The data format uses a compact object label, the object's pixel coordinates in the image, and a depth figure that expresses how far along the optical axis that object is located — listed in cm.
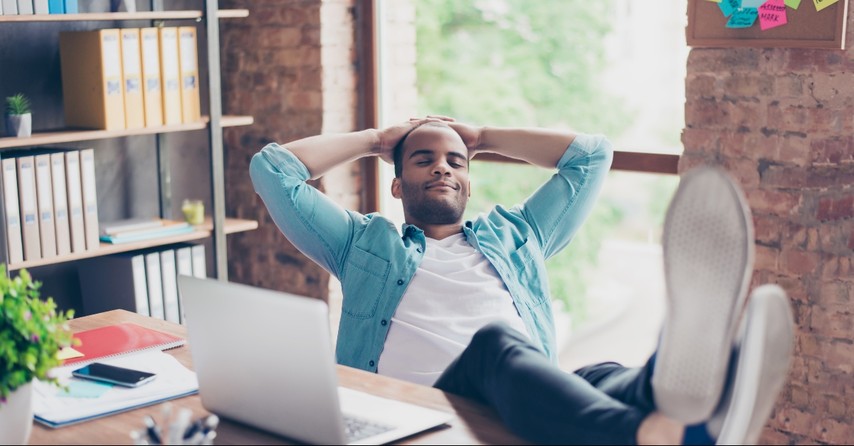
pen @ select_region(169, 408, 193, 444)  130
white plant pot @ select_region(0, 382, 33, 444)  140
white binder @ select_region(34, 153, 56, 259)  296
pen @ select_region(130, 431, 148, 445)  132
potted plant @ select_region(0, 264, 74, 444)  137
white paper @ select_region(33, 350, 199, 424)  156
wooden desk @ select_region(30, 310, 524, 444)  146
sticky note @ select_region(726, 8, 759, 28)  260
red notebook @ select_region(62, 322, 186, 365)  189
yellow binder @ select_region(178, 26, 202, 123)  326
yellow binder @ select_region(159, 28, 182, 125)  321
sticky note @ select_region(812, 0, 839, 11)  248
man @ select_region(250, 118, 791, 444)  126
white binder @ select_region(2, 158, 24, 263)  287
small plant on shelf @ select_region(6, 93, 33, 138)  293
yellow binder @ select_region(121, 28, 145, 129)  311
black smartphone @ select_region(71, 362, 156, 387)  169
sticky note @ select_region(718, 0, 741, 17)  262
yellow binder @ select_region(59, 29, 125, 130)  306
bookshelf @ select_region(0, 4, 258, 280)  300
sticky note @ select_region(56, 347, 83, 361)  187
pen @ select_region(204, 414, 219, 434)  136
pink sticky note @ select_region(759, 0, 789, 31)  255
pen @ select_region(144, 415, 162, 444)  135
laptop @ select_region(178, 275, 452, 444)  136
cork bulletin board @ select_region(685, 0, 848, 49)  248
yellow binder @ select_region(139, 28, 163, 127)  317
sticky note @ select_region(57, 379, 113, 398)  165
